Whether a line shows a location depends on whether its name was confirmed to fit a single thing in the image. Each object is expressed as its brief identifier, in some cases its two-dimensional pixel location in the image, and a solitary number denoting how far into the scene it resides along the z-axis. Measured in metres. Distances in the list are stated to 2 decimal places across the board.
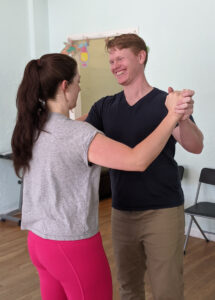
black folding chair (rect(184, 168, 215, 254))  3.41
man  1.74
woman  1.26
